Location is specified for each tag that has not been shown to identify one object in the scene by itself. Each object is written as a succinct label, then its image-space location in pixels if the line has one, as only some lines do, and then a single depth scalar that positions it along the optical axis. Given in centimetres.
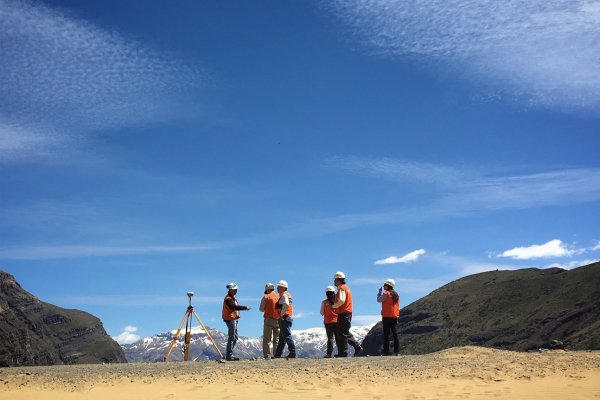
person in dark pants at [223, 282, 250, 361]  1970
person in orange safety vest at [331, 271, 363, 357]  1856
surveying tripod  2330
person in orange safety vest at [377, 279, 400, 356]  1997
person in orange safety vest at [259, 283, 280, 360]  1989
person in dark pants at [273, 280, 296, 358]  1867
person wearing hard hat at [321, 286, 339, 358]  1892
